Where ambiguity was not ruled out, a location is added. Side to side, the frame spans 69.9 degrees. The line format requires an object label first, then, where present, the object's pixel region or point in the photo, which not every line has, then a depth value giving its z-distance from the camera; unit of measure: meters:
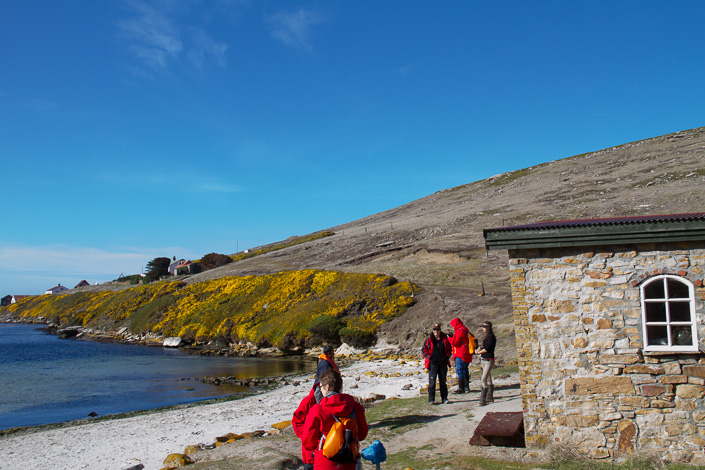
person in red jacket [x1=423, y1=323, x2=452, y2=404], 12.98
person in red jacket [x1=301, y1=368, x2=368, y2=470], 5.22
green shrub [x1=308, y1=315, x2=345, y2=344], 34.38
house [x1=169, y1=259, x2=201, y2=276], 87.00
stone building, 8.45
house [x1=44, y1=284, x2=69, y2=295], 144.77
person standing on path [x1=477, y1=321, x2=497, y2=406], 12.13
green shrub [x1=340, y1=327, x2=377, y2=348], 32.19
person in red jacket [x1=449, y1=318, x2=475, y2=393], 13.80
